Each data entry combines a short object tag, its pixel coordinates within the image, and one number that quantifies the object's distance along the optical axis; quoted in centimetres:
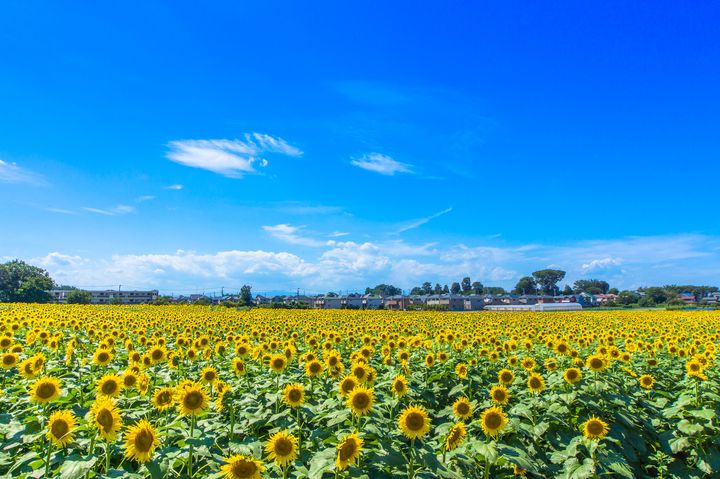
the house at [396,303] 11619
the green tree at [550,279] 18125
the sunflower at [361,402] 420
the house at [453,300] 11925
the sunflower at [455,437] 415
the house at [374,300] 12550
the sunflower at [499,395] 540
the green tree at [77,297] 7400
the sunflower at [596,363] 640
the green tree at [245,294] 7096
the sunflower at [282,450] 355
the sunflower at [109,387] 443
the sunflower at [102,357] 677
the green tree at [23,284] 7000
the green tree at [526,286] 18550
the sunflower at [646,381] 716
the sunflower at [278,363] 610
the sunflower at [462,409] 482
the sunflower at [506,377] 649
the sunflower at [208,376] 560
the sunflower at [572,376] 616
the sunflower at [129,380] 531
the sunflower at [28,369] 551
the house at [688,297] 14758
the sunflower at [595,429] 476
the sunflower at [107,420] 347
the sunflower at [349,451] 346
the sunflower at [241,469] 315
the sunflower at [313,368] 611
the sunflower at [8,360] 633
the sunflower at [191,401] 411
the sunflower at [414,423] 399
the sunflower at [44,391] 443
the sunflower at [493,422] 440
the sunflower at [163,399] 439
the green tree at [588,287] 19150
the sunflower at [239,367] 664
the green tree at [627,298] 12432
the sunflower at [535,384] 617
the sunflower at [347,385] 480
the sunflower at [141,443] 331
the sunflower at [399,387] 510
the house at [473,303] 12300
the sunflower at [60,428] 367
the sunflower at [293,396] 482
